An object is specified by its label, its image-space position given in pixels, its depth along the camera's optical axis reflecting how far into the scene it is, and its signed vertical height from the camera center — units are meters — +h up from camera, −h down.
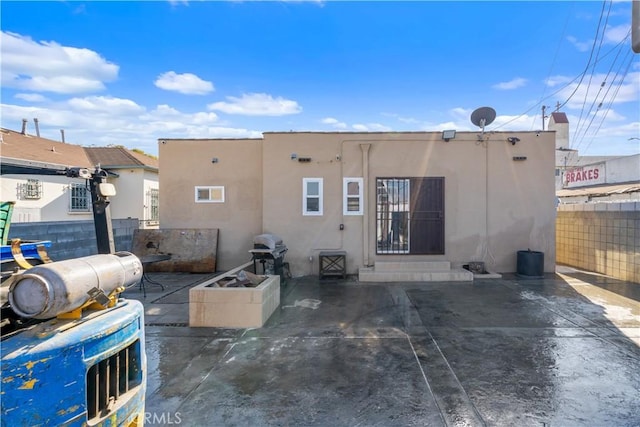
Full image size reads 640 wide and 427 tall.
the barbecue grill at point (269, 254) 7.13 -0.81
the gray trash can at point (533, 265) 8.11 -1.17
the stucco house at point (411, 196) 8.65 +0.54
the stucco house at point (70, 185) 12.15 +1.24
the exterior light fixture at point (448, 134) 8.53 +2.12
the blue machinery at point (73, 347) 1.37 -0.61
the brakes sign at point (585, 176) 17.03 +2.29
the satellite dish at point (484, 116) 8.66 +2.63
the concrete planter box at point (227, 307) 4.79 -1.32
